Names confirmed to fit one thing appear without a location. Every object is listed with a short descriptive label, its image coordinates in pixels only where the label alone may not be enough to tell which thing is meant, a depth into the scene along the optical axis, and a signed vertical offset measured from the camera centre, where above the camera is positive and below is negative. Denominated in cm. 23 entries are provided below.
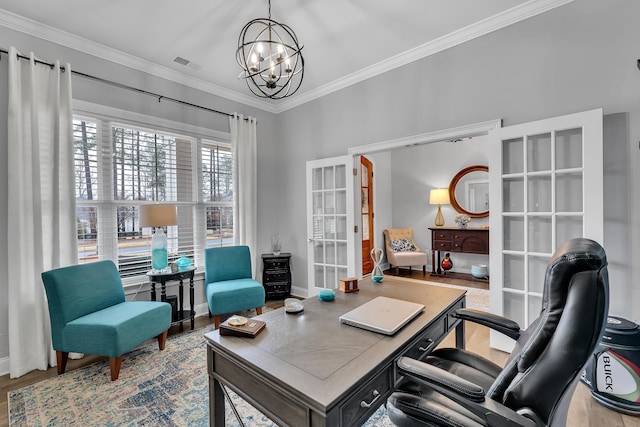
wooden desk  94 -57
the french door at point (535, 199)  219 +6
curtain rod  251 +132
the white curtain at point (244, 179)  390 +45
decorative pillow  614 -78
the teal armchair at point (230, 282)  306 -83
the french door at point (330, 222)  377 -17
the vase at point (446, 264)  574 -111
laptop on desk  133 -54
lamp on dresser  596 +19
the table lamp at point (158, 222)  287 -10
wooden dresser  528 -62
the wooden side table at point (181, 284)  299 -77
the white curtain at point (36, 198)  237 +14
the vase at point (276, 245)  434 -51
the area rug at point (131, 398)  182 -130
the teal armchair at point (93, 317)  221 -84
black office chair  82 -50
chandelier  191 +168
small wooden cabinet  416 -92
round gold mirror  565 +33
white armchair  584 -87
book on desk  132 -55
